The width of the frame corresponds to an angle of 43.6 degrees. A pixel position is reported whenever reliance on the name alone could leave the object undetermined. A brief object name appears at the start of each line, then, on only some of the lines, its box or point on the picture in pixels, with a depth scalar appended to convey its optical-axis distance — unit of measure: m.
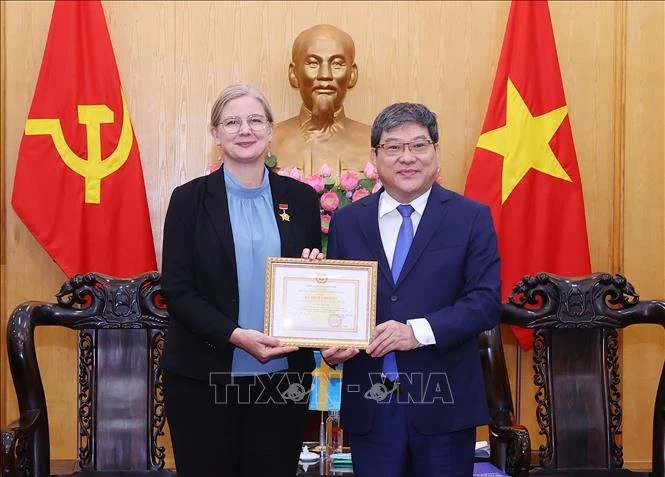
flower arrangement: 3.19
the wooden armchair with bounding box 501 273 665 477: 2.59
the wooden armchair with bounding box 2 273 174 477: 2.56
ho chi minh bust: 3.74
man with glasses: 1.96
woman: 2.10
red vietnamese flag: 3.91
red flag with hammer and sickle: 3.85
